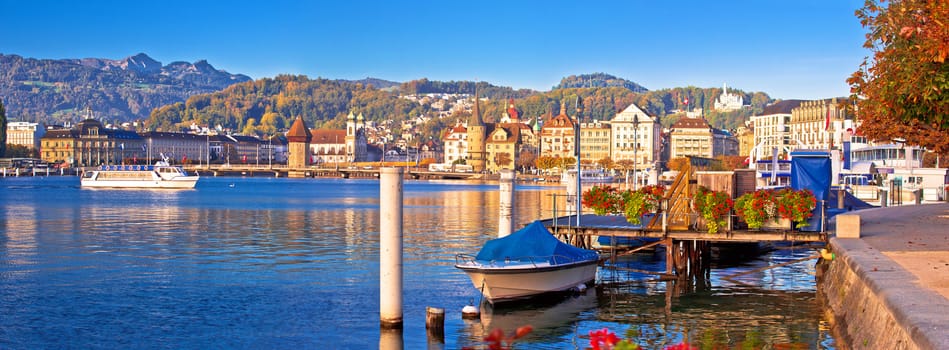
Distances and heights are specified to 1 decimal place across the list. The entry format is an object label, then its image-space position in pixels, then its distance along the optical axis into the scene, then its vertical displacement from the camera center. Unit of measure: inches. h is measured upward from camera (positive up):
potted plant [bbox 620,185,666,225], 1314.0 -56.7
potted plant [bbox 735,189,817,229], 1234.6 -59.1
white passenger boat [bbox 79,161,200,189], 6186.0 -136.8
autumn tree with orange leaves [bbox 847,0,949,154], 770.2 +75.6
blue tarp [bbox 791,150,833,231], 1583.4 -29.3
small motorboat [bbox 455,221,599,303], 1104.8 -114.3
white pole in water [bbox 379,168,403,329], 900.0 -59.5
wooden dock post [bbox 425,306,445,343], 979.3 -153.5
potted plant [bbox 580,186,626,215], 1358.3 -57.3
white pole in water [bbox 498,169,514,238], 1305.4 -60.9
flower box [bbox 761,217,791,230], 1262.3 -80.1
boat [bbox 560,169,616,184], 6269.7 -133.0
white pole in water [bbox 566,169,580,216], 2023.9 -53.7
